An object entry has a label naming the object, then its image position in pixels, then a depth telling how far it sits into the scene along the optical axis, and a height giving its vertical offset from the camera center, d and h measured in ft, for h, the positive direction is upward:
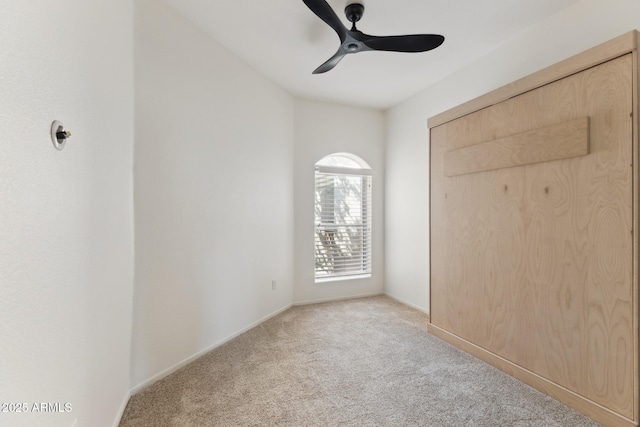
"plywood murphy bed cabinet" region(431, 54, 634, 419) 5.20 -0.70
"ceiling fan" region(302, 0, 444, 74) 6.66 +4.04
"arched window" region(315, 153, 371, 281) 13.23 -0.25
